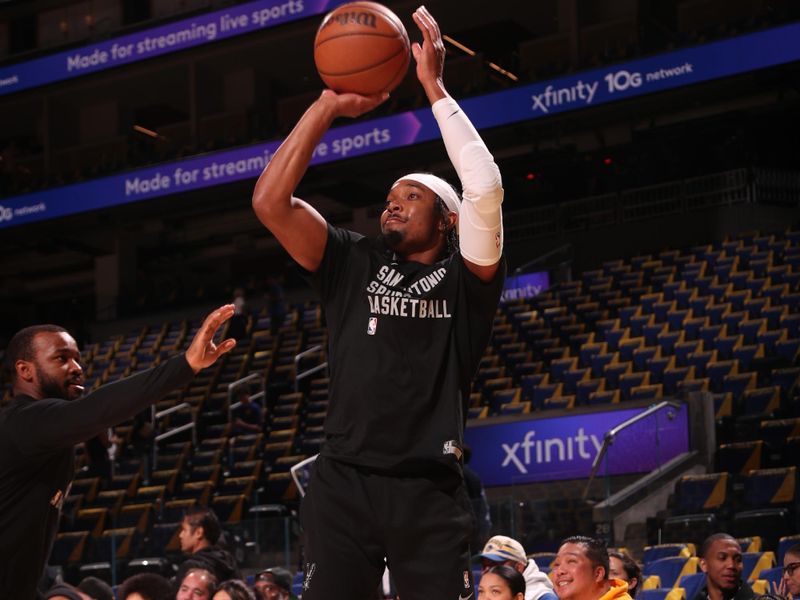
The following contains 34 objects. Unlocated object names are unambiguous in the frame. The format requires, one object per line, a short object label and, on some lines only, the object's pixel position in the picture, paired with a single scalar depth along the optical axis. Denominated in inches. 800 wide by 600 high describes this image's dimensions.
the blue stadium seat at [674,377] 531.8
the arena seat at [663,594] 265.4
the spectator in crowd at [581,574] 229.1
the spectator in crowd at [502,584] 232.1
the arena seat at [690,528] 366.0
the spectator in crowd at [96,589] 281.4
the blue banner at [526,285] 788.6
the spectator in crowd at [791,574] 257.3
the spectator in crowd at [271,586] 279.1
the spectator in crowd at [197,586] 253.6
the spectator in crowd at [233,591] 240.5
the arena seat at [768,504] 364.5
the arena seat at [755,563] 310.3
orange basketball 139.1
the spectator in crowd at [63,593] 200.4
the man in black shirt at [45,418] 126.3
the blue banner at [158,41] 848.9
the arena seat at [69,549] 467.2
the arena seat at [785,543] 324.5
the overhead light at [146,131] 1086.8
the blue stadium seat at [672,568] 314.8
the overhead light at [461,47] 946.8
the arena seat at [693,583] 283.0
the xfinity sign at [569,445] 446.0
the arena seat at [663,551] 346.3
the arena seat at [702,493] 403.2
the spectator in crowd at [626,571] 255.9
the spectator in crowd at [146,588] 246.1
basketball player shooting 121.3
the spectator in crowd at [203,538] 276.1
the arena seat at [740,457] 439.2
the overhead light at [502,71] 938.2
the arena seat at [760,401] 477.7
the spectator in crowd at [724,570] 260.2
